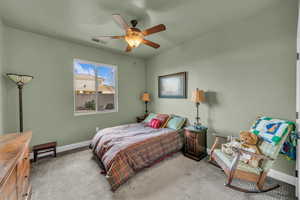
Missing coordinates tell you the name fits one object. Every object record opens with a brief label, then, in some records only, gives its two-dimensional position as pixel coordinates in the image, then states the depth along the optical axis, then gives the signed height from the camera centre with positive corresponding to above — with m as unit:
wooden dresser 0.81 -0.51
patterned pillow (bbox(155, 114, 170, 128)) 3.23 -0.58
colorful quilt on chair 1.65 -0.48
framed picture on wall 3.31 +0.37
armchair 1.57 -0.99
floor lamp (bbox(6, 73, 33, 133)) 2.24 +0.34
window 3.33 +0.32
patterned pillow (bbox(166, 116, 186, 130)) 3.05 -0.66
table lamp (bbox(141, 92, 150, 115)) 4.21 +0.03
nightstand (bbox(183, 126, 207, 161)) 2.58 -1.02
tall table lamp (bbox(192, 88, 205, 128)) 2.68 +0.03
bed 1.84 -0.94
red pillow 3.13 -0.68
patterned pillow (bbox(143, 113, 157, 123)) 3.59 -0.60
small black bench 2.47 -1.07
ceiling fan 1.79 +1.06
